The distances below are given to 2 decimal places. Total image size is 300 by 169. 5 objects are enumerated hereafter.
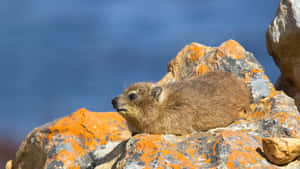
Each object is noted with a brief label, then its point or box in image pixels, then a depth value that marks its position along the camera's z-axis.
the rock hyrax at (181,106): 13.23
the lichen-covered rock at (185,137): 9.23
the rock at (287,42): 13.74
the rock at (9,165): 17.34
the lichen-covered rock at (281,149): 8.82
